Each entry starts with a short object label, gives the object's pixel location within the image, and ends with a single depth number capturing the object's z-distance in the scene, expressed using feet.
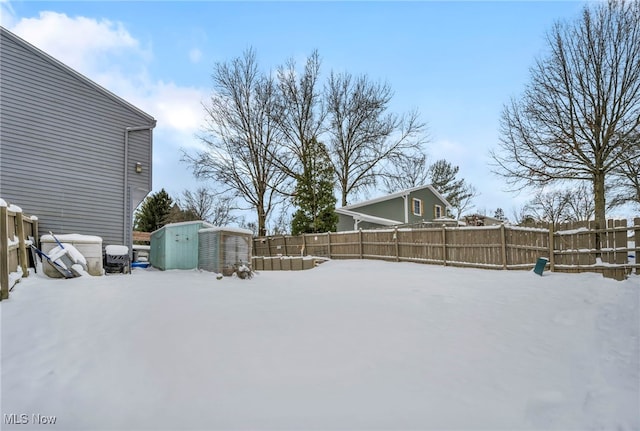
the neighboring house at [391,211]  70.23
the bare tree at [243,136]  72.08
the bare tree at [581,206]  88.48
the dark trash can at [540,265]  28.70
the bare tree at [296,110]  72.13
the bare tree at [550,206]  97.09
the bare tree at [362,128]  76.89
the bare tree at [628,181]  38.99
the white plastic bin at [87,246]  24.23
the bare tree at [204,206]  112.45
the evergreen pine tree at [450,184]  103.96
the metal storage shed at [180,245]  31.50
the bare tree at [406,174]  79.82
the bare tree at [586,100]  39.75
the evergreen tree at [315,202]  57.52
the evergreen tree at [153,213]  90.84
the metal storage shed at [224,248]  27.73
